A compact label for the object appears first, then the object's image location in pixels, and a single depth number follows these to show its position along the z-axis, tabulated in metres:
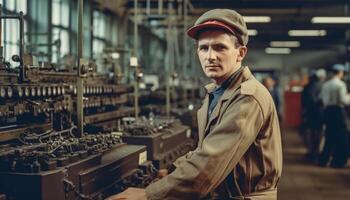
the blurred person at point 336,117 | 7.04
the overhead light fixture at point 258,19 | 10.94
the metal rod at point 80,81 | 2.24
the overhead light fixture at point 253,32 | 13.48
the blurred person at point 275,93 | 13.63
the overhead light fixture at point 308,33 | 14.01
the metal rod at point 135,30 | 3.42
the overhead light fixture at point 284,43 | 17.62
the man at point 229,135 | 1.63
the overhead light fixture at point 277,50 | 19.94
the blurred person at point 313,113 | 8.00
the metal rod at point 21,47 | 2.12
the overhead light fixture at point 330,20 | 10.56
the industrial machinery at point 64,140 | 1.67
